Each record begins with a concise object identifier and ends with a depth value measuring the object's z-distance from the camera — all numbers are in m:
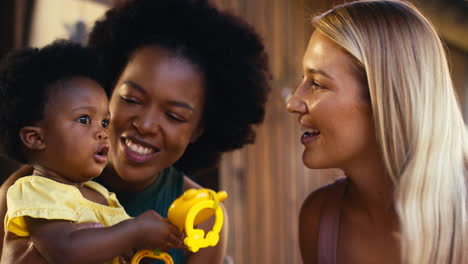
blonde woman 2.03
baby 1.61
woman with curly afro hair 2.21
